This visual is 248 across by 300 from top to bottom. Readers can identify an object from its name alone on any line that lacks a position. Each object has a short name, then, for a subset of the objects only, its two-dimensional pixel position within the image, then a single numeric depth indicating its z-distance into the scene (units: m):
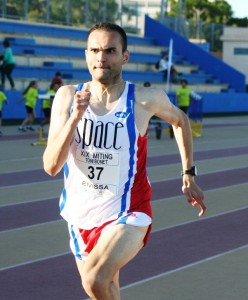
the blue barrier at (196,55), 44.12
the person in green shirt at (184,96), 27.45
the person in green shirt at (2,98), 25.83
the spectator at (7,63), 29.80
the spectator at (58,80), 24.95
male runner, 5.18
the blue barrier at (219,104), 29.50
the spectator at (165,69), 38.91
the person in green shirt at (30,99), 26.17
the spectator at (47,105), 24.33
